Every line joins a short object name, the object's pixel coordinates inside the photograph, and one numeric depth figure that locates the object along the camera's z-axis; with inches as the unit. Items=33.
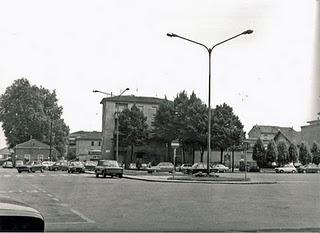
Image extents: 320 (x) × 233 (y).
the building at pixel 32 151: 3700.8
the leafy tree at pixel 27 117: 3371.1
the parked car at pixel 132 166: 2925.2
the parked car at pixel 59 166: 2610.7
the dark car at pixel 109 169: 1547.7
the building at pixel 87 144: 4666.3
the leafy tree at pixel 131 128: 3093.0
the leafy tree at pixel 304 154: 3319.4
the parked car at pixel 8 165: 3557.8
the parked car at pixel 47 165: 2764.8
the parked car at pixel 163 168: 2203.5
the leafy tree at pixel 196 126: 2807.6
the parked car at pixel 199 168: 1940.1
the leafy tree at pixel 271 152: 3161.9
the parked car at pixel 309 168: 2933.3
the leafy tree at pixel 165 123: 2977.4
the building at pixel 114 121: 3449.8
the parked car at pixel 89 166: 2600.9
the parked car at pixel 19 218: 175.5
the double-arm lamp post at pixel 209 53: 1275.8
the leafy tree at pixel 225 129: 2780.5
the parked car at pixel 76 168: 2127.2
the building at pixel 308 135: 3485.0
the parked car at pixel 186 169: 2081.7
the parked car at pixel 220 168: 2533.2
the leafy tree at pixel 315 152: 3112.2
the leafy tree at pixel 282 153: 3230.8
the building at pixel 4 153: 6460.6
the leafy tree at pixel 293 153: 3346.5
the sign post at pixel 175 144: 1335.4
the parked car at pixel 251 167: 2839.6
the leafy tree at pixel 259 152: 3157.0
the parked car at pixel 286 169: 2824.8
